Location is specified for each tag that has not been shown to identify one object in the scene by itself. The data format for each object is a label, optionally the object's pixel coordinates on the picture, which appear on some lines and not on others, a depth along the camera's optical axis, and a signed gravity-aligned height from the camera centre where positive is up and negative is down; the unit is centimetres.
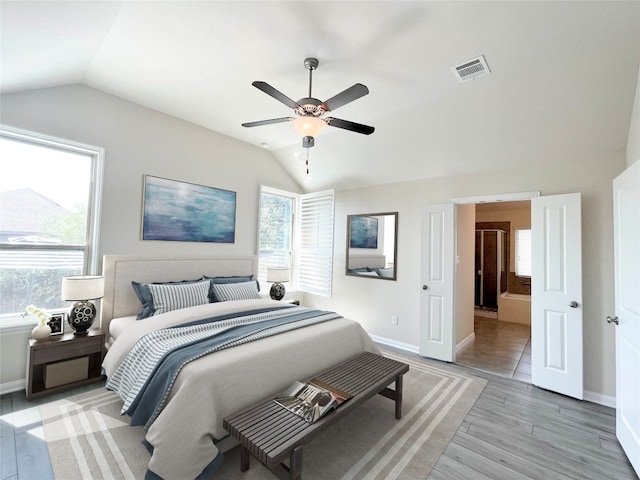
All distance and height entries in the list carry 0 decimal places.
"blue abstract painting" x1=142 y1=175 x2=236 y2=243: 356 +45
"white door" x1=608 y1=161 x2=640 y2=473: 197 -37
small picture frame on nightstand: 281 -80
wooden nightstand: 254 -112
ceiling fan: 200 +105
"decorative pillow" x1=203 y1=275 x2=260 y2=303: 357 -45
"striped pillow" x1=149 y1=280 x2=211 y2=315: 309 -56
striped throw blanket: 190 -76
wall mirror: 447 +9
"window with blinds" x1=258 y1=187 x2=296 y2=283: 497 +34
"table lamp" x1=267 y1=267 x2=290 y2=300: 461 -50
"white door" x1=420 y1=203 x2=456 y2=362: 380 -40
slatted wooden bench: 153 -104
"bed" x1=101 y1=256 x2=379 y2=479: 166 -86
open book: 180 -101
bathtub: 583 -113
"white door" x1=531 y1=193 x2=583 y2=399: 293 -41
